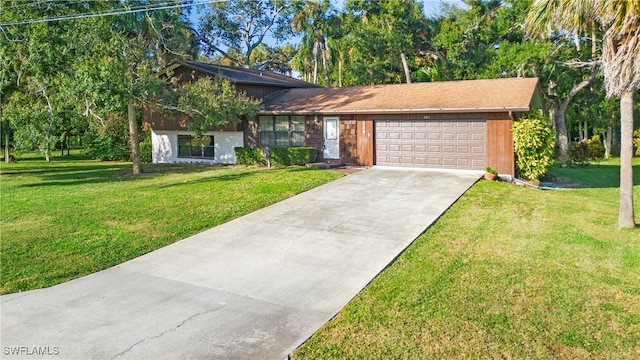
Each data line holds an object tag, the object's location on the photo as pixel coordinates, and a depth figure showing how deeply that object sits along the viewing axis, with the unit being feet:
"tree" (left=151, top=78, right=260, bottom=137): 59.67
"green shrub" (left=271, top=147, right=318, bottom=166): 63.46
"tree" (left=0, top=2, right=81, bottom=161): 54.90
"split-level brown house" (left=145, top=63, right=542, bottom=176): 53.11
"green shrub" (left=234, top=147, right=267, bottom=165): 66.85
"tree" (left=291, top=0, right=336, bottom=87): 126.11
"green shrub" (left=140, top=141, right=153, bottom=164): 83.25
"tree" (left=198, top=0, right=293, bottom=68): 136.56
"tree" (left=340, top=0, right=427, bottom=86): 96.99
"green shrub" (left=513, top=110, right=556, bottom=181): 49.93
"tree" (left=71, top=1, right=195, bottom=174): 52.65
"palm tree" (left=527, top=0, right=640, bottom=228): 29.19
